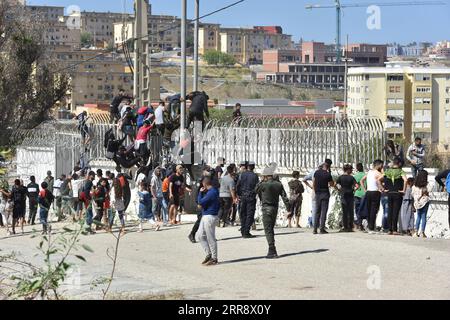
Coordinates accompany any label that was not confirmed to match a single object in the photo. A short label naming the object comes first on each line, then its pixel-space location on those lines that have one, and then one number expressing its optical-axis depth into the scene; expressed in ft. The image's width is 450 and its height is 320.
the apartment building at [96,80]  430.61
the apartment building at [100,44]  554.30
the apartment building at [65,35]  568.69
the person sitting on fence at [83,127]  101.58
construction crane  450.83
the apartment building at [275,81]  639.52
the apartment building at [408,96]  353.10
